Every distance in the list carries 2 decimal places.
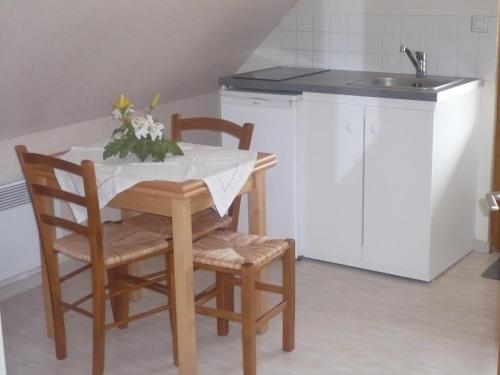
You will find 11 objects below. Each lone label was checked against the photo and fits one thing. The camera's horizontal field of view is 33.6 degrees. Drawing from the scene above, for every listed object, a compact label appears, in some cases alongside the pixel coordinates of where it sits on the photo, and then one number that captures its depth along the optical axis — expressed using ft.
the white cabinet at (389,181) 13.10
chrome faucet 14.26
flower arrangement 10.60
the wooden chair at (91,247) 9.96
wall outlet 13.83
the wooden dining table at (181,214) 9.79
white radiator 12.94
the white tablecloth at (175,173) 10.12
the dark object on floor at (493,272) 13.74
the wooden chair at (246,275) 10.15
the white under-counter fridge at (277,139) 14.12
